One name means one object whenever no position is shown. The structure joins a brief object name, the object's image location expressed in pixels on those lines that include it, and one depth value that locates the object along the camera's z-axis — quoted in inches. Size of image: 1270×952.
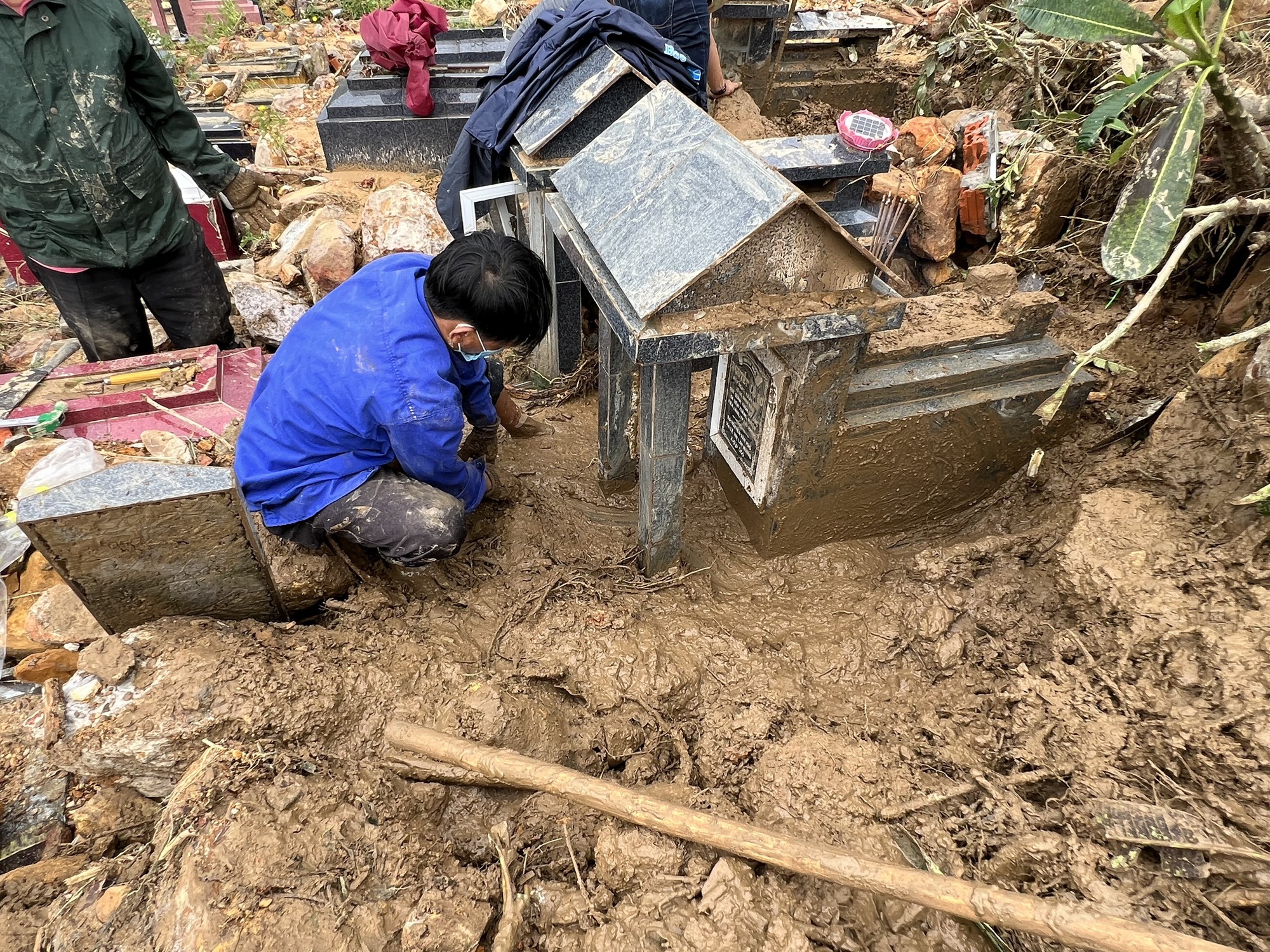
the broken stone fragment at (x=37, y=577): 108.0
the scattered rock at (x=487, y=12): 360.2
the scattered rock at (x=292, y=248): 182.9
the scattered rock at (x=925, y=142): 181.5
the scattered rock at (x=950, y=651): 96.7
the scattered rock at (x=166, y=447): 122.0
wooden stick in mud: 51.9
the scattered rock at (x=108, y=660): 81.0
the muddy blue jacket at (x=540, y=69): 132.6
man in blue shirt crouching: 91.7
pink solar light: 129.2
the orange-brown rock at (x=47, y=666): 96.4
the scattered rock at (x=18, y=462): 116.5
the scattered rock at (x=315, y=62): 372.5
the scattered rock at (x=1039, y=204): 150.6
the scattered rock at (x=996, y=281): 117.1
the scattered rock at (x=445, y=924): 64.6
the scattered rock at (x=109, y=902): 64.9
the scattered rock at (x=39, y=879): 69.9
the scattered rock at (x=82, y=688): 80.0
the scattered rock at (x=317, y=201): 211.8
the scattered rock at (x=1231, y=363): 98.7
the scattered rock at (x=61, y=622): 99.5
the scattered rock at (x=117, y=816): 77.9
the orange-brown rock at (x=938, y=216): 165.8
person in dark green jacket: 112.1
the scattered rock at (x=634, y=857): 71.5
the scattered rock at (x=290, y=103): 326.3
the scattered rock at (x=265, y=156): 255.4
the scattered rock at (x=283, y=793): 72.7
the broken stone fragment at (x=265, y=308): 165.8
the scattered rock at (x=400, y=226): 184.5
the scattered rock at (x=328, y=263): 177.9
